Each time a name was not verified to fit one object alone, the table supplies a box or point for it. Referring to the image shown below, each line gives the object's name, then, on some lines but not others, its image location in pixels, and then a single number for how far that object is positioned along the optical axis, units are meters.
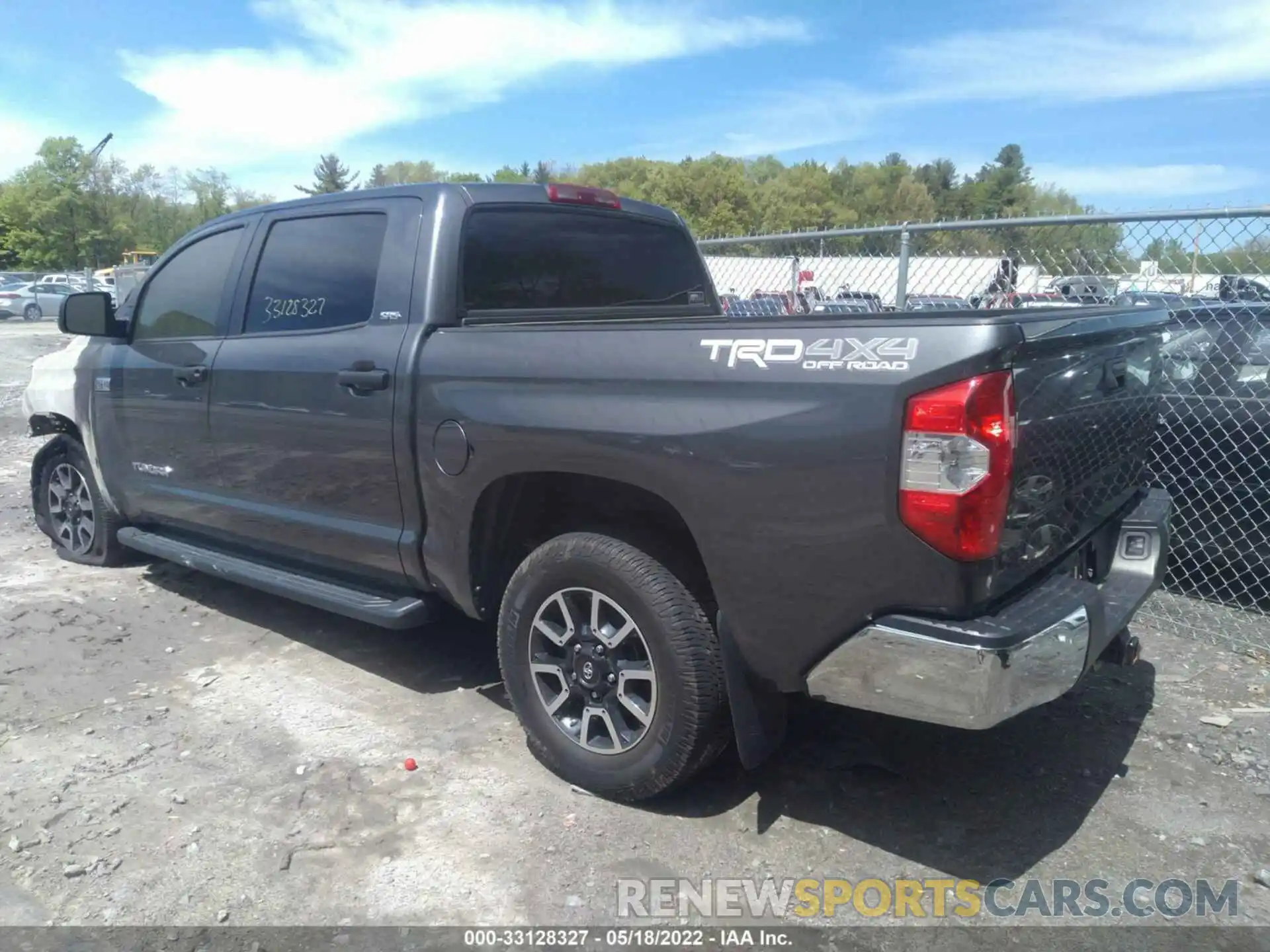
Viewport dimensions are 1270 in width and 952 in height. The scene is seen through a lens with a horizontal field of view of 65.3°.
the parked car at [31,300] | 33.78
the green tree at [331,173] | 84.07
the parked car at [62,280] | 35.94
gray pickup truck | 2.51
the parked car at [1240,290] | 5.31
